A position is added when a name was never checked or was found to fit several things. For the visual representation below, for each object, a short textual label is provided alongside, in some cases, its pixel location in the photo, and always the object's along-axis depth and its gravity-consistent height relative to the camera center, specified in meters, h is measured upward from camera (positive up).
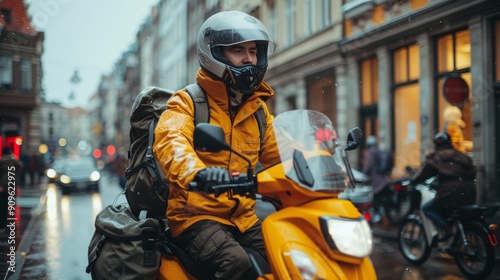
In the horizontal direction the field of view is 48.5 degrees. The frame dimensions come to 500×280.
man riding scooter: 2.60 +0.00
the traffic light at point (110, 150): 52.22 -0.93
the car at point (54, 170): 25.35 -1.36
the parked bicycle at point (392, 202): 10.90 -1.33
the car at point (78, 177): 23.16 -1.56
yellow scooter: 2.23 -0.30
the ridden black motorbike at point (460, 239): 6.16 -1.27
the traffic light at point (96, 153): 56.24 -1.28
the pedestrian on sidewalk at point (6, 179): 5.20 -0.36
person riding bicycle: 6.73 -0.52
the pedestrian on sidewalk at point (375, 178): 11.06 -0.84
